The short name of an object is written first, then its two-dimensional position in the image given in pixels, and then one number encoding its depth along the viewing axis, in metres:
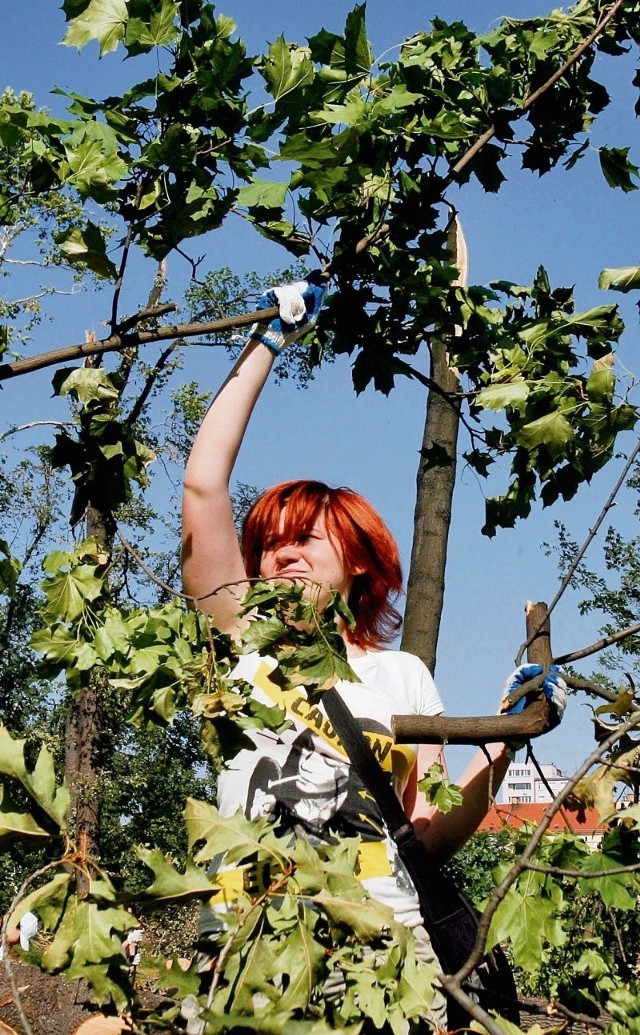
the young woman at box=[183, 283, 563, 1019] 2.15
